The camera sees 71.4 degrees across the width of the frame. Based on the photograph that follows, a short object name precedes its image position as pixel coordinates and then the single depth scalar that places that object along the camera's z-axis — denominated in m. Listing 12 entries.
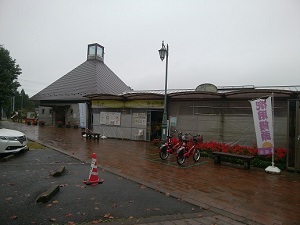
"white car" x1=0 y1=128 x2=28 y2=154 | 8.11
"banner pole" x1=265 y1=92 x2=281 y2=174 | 7.60
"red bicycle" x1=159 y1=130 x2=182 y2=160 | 9.26
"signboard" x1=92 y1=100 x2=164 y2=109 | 15.31
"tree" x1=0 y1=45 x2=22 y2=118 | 26.58
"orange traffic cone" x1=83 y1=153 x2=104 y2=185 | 5.65
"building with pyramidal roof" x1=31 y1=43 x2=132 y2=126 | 29.47
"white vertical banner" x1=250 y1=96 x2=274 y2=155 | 8.23
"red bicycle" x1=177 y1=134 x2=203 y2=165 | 8.37
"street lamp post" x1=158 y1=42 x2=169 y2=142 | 11.88
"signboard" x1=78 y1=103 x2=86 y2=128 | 18.34
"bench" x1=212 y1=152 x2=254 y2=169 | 8.16
